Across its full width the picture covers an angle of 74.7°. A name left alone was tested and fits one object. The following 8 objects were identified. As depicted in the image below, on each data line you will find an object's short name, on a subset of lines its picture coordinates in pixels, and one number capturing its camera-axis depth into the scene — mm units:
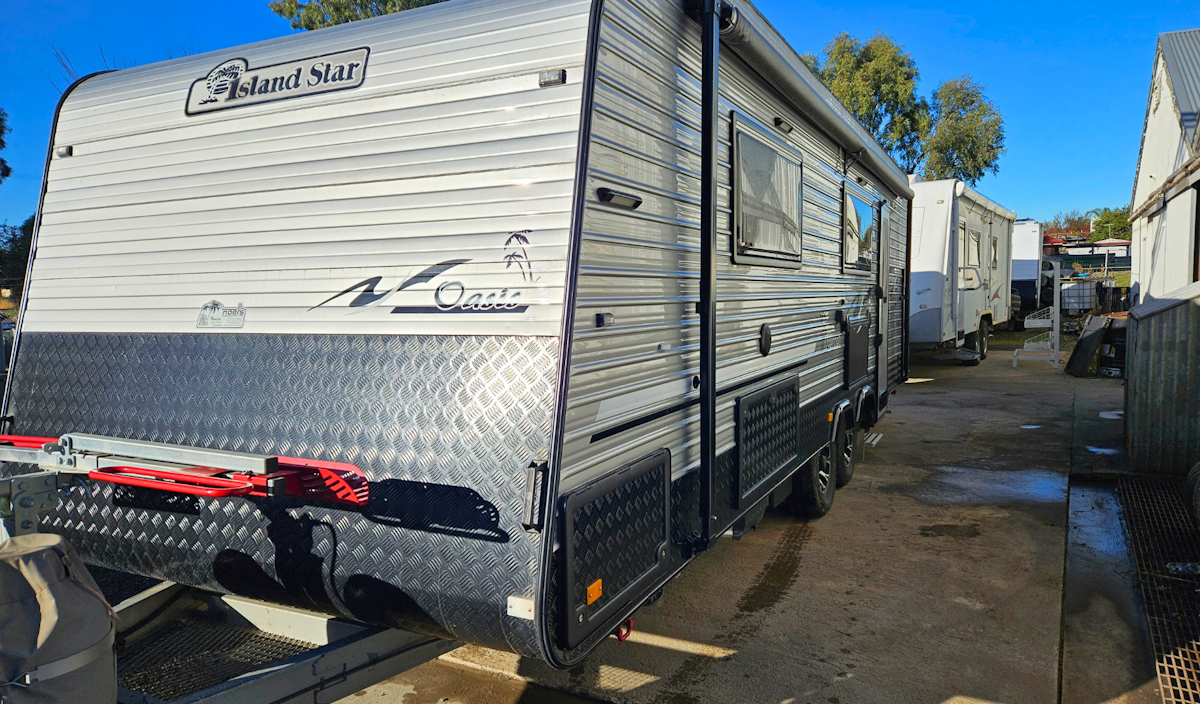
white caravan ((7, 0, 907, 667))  2355
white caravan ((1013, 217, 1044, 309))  22062
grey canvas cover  1672
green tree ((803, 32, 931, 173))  27391
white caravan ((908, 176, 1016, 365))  12359
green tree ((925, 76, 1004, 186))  28406
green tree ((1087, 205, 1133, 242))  52097
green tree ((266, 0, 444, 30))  24984
